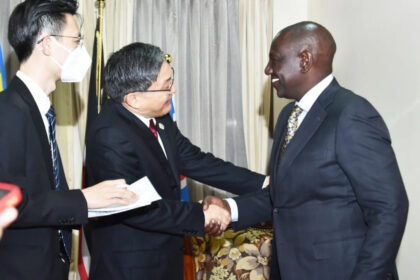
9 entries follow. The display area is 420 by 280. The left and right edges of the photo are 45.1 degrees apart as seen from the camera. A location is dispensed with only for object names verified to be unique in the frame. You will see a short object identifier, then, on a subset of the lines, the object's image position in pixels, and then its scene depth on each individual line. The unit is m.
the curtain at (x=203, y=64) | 4.12
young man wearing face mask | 1.84
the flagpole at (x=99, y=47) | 3.56
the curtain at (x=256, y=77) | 4.25
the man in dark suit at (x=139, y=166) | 2.32
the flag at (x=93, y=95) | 3.58
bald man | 1.78
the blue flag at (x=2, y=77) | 3.09
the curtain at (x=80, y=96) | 3.88
